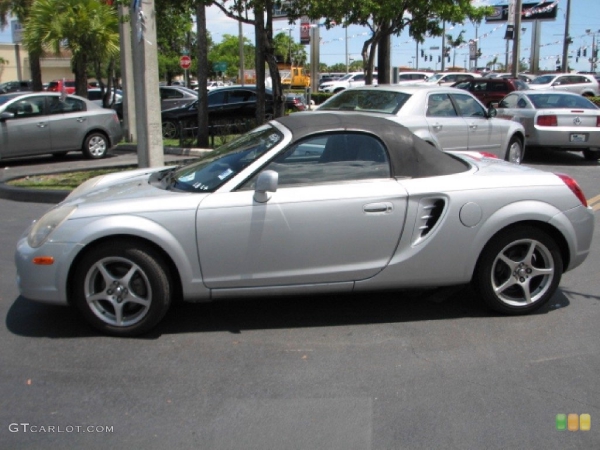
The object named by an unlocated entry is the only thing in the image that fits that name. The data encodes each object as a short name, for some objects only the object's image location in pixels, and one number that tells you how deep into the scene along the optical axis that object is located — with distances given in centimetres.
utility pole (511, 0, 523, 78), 2987
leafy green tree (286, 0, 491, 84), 1405
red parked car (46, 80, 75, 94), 3462
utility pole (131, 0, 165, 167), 992
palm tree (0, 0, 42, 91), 2316
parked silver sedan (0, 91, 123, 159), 1334
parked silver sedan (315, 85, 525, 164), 1036
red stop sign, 2752
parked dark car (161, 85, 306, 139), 1850
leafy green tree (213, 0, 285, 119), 1309
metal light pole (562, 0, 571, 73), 4296
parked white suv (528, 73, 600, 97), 3272
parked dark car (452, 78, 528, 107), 2570
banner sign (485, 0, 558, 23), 5425
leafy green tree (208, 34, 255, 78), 7488
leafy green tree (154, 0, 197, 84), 1347
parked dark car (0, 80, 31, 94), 3892
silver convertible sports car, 462
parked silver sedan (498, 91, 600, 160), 1366
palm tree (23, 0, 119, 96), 1792
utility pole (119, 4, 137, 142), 1606
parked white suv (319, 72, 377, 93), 4108
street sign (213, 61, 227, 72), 4528
